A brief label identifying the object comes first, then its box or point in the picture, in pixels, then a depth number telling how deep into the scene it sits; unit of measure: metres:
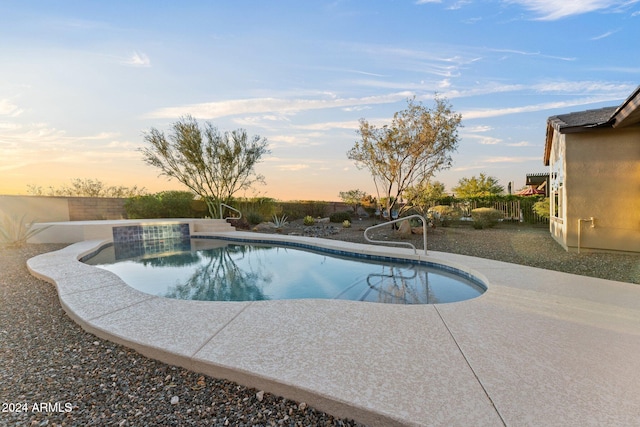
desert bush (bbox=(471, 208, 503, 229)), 12.44
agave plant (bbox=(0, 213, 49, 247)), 8.09
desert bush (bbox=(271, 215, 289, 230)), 12.62
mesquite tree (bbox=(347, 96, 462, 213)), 10.62
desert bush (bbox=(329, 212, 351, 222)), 16.52
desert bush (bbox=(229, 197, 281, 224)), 14.39
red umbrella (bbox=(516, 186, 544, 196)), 16.44
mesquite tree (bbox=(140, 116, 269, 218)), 13.22
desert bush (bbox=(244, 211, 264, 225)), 13.99
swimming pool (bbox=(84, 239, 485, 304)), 4.39
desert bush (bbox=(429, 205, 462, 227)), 12.79
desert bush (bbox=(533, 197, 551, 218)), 11.74
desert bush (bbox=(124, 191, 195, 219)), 14.30
